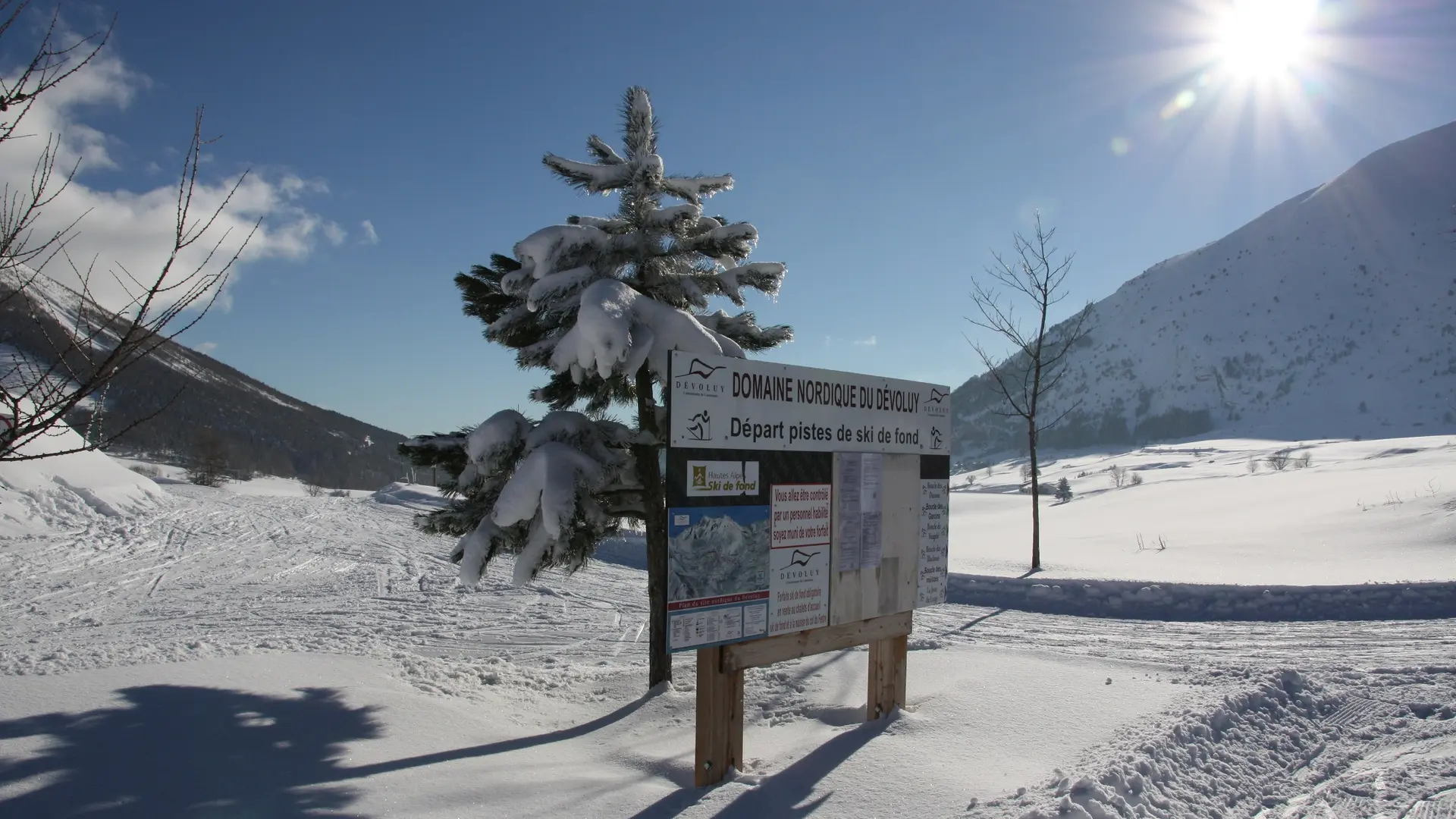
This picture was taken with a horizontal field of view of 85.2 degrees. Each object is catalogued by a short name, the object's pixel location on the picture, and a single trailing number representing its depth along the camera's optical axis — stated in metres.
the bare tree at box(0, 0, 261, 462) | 3.22
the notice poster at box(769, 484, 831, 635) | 6.04
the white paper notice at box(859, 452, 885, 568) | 6.78
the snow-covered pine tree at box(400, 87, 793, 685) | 7.01
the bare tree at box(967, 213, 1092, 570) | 15.42
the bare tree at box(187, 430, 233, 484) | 46.22
